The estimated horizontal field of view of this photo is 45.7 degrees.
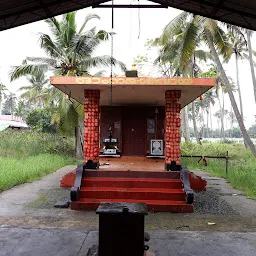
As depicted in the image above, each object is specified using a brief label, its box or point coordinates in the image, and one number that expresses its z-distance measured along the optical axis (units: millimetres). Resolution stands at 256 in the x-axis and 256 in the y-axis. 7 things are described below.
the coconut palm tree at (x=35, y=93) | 18497
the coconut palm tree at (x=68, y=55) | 17578
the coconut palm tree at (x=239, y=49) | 17345
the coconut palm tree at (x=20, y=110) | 62419
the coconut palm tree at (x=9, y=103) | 81488
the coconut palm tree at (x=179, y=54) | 15033
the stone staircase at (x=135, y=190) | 7629
